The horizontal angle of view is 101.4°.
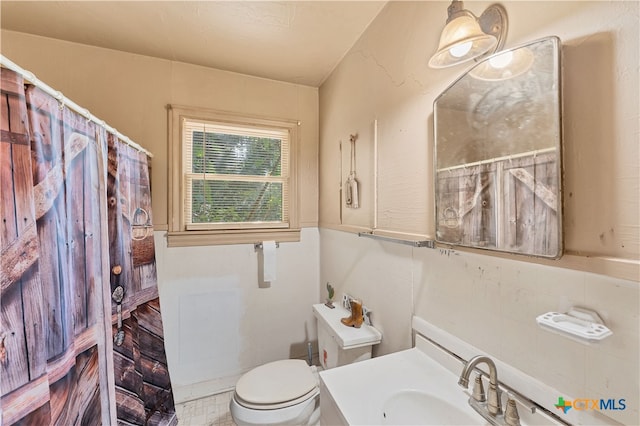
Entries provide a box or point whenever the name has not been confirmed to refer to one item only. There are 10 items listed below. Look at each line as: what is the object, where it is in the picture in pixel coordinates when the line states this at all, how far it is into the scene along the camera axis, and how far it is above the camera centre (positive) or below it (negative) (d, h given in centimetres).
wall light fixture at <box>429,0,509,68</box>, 79 +55
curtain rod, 64 +36
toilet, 128 -92
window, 193 +27
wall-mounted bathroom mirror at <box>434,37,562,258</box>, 67 +17
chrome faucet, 74 -48
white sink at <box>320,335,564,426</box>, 79 -61
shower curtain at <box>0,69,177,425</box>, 66 -18
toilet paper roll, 204 -38
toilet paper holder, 209 -27
